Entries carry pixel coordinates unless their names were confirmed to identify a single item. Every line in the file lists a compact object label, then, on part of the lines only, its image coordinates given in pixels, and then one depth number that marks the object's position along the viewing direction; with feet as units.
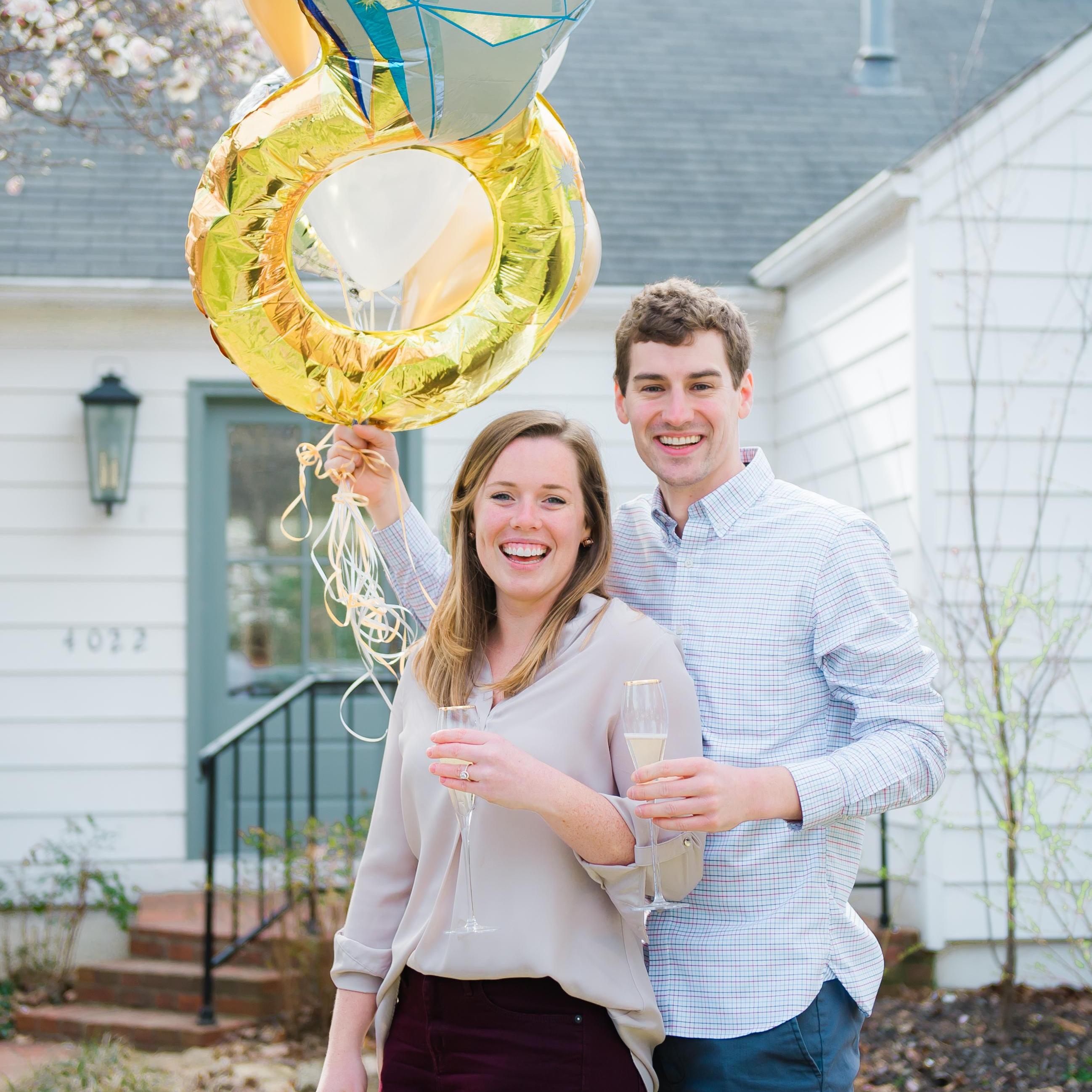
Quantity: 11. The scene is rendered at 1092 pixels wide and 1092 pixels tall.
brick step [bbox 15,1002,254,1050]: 15.46
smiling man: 6.11
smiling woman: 6.02
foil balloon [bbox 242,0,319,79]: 6.95
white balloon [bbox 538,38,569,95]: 5.97
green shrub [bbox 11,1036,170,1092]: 12.98
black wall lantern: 18.17
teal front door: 19.02
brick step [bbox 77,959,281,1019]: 15.98
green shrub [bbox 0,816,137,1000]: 17.43
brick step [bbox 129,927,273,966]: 16.62
